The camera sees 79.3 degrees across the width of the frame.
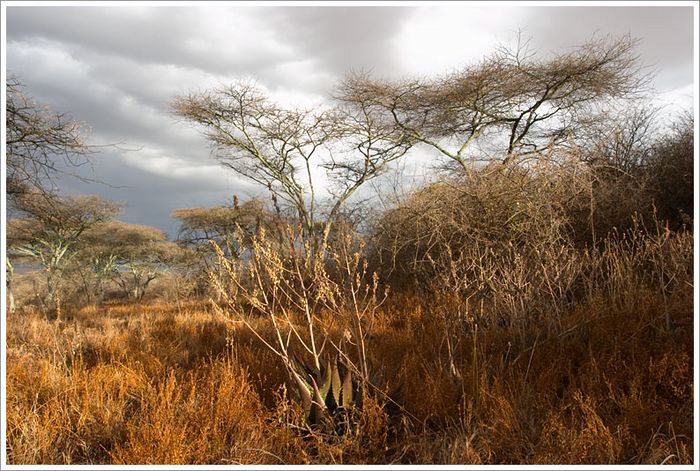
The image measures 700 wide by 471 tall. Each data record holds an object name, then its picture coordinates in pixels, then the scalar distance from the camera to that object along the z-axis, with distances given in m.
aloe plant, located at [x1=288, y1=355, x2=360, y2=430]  2.54
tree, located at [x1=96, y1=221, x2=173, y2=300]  23.97
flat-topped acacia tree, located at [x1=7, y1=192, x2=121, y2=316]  19.25
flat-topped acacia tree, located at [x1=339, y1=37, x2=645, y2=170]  10.47
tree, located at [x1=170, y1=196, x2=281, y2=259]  14.66
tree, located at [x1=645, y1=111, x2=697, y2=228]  6.92
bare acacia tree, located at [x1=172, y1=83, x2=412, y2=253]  13.43
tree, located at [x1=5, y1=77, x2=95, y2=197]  6.28
